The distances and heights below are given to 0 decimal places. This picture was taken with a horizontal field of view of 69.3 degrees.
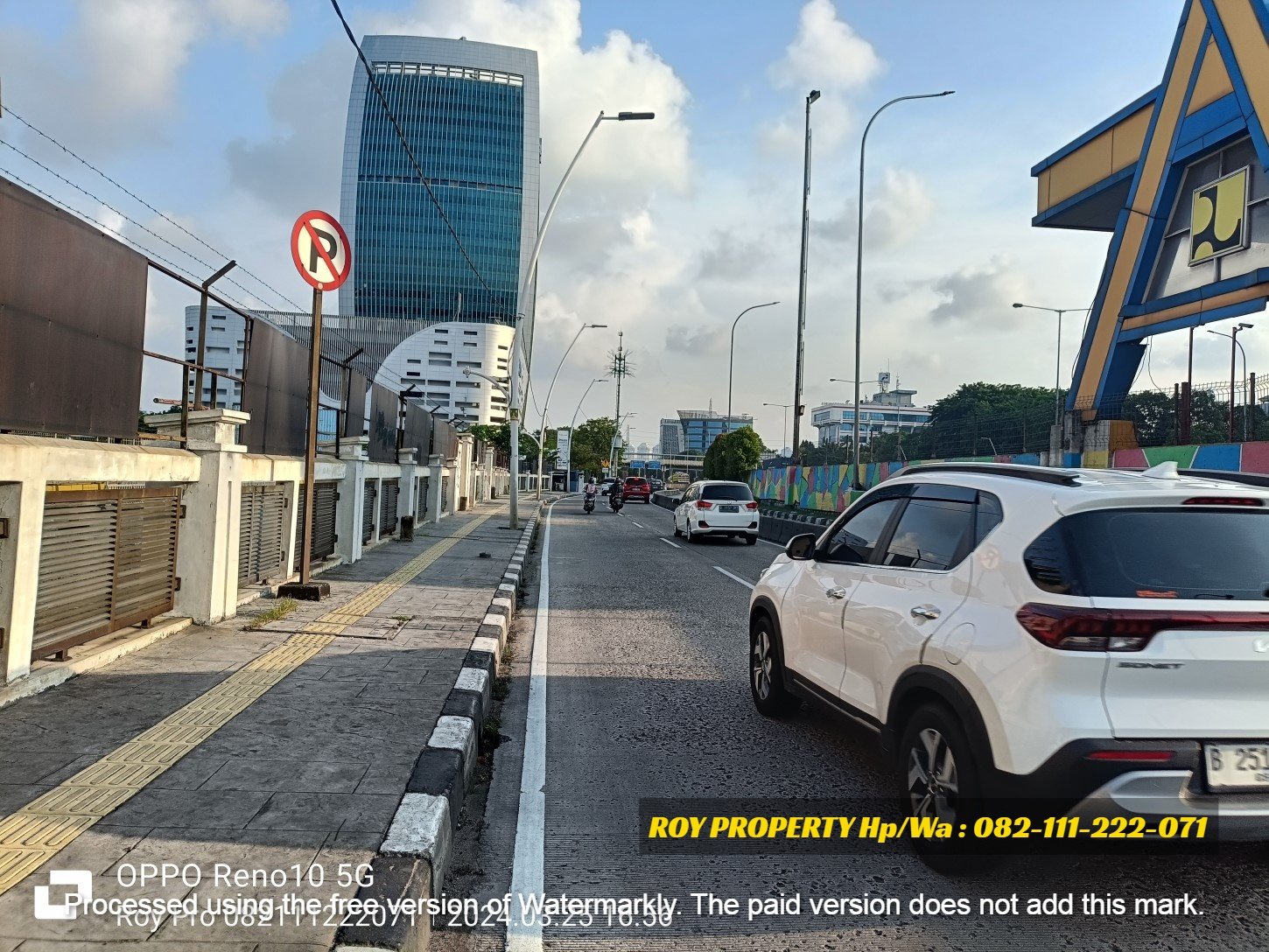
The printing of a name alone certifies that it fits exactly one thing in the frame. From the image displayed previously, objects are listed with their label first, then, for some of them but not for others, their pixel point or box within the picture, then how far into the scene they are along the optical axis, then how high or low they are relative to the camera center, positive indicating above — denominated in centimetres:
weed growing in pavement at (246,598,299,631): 806 -118
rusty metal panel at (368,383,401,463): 1611 +123
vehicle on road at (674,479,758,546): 2156 -22
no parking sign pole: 880 +217
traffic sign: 877 +233
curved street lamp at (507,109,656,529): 2227 +220
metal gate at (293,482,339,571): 1227 -45
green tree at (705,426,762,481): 6041 +335
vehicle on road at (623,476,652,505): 5959 +65
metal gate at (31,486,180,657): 567 -58
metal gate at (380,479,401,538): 1753 -33
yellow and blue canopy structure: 1747 +681
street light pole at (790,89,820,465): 3344 +784
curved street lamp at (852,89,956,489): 2992 +751
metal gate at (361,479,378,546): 1595 -41
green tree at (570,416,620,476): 10650 +680
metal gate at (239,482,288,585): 938 -51
